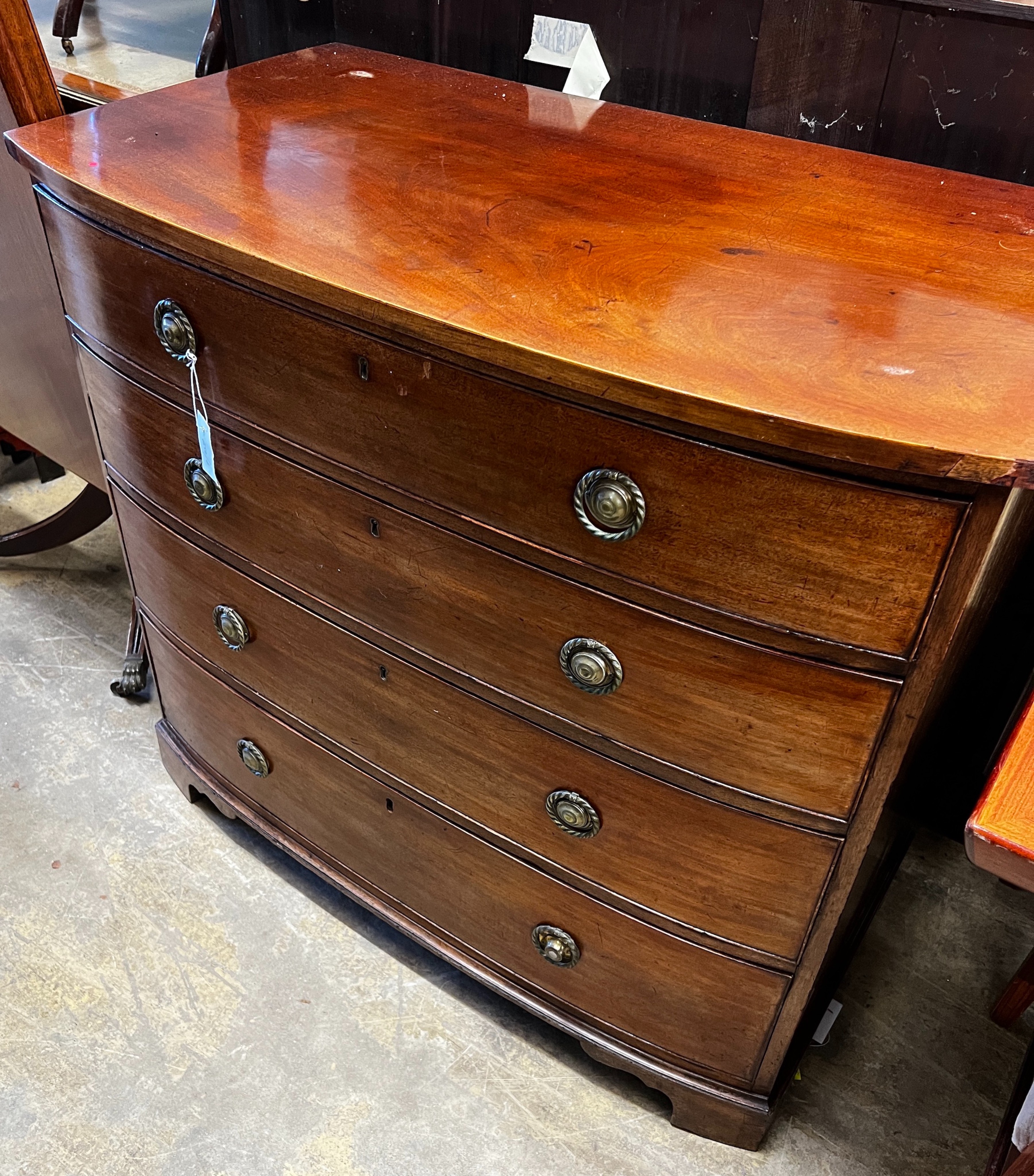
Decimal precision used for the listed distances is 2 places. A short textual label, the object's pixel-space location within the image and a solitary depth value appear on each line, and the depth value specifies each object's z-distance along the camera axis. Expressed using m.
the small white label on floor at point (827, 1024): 1.46
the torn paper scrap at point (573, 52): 1.33
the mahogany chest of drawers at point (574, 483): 0.82
